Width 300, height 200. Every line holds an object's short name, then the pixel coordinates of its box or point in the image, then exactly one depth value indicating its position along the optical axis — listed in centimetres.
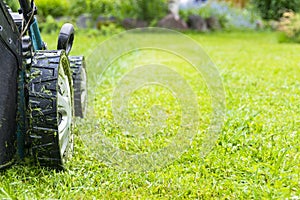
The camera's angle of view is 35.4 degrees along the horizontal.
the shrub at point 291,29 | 927
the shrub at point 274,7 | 1137
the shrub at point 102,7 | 1040
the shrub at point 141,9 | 1117
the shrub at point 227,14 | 1302
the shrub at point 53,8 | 1070
